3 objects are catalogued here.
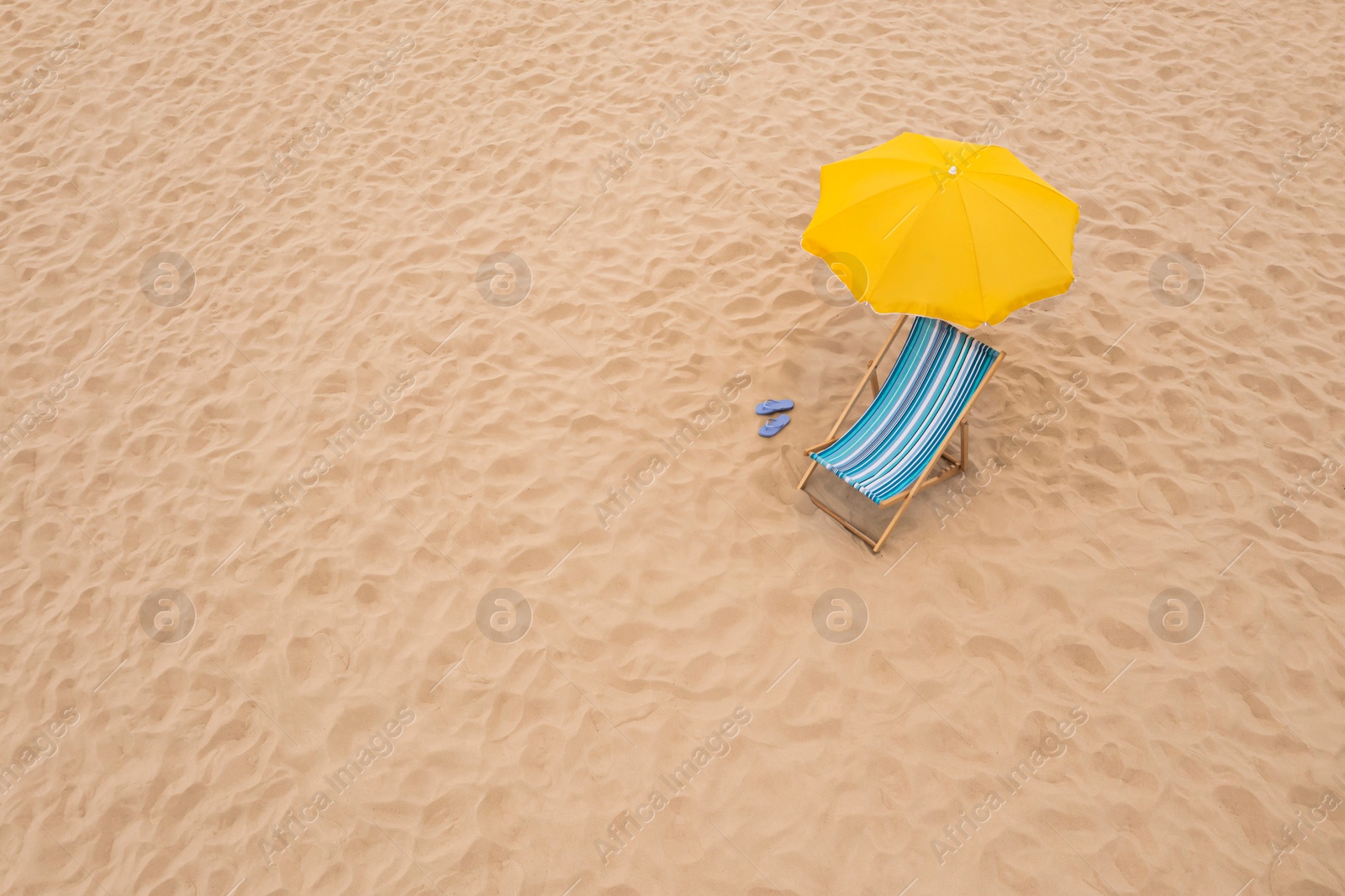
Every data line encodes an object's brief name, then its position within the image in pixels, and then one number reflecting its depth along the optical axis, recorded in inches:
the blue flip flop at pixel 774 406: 203.6
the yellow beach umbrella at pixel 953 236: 163.5
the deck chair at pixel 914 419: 176.7
